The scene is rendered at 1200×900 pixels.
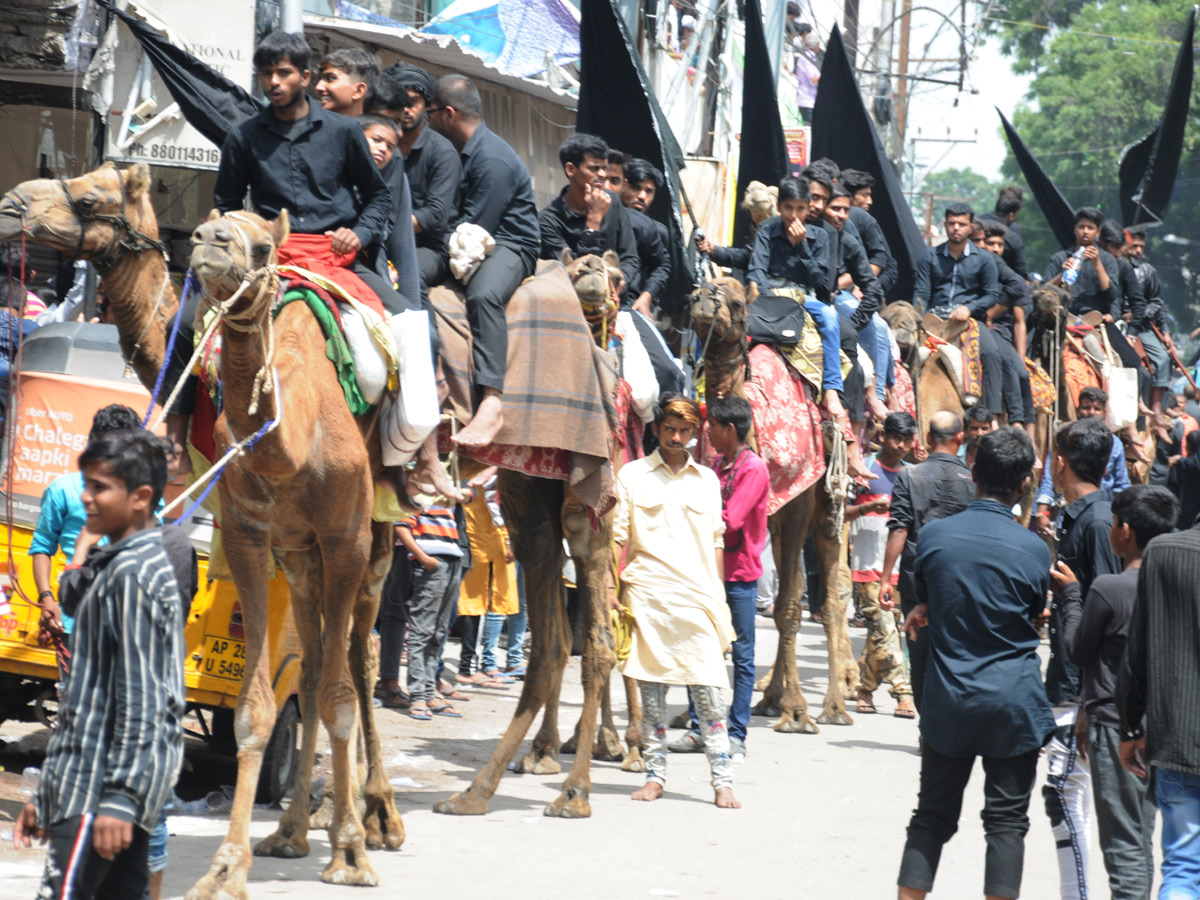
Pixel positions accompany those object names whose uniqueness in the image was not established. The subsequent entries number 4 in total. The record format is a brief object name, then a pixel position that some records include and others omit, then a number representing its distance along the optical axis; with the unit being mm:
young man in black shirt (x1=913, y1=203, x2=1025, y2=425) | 30703
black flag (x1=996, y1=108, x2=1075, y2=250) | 41250
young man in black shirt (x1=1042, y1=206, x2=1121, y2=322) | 35844
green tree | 106575
